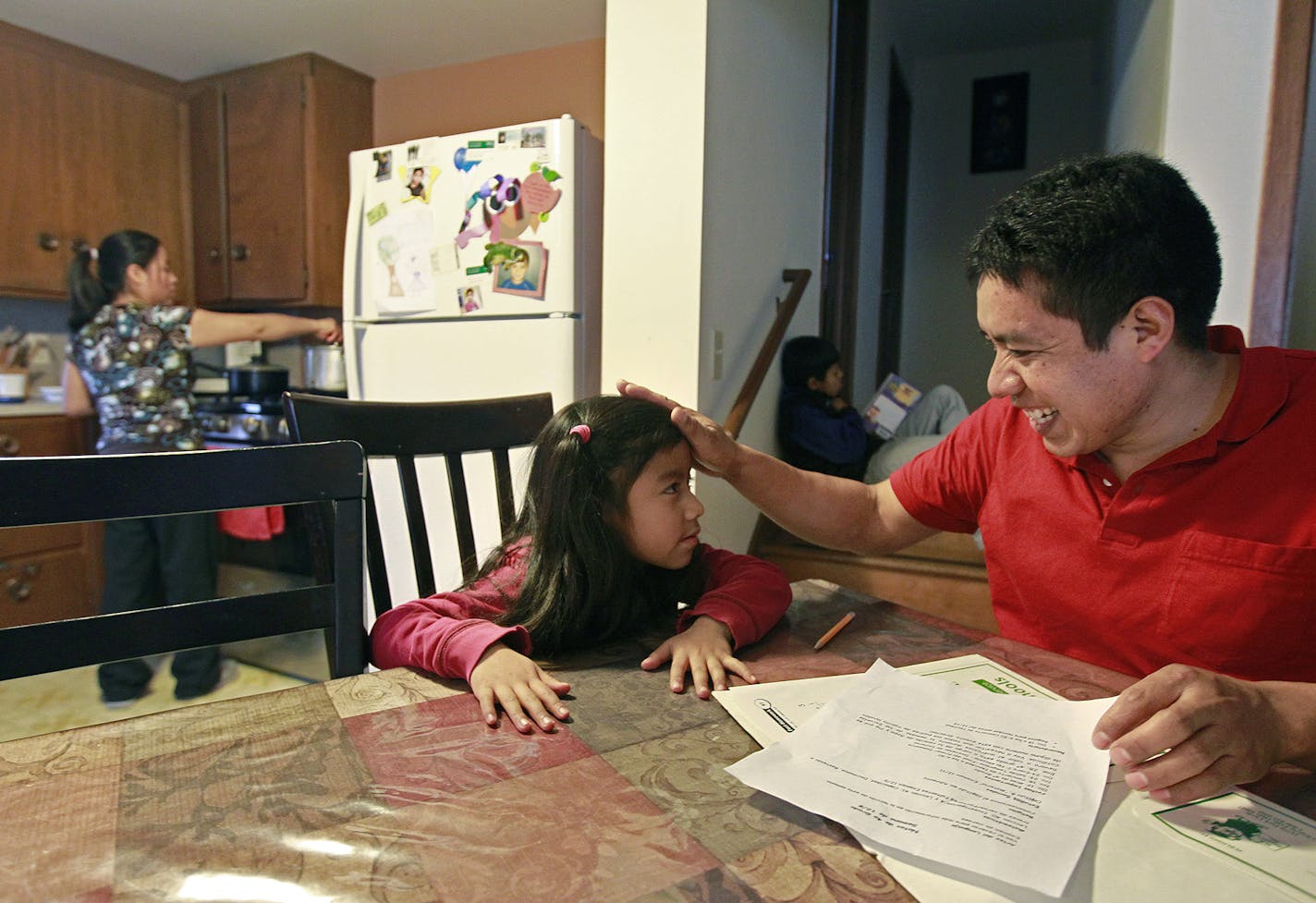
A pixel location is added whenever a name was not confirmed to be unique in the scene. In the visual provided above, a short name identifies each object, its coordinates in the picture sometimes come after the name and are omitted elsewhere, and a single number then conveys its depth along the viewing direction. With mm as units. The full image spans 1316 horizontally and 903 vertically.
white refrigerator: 2180
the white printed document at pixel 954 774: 499
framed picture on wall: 4777
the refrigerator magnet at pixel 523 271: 2201
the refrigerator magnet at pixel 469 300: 2297
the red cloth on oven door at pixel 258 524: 2898
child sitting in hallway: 2588
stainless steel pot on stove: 3213
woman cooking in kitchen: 2404
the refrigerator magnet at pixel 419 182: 2371
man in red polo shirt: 825
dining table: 460
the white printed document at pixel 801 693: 682
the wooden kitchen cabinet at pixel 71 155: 2939
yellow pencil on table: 886
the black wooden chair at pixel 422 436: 1092
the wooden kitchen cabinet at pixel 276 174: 3316
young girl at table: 806
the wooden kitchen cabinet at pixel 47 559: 2727
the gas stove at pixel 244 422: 2945
